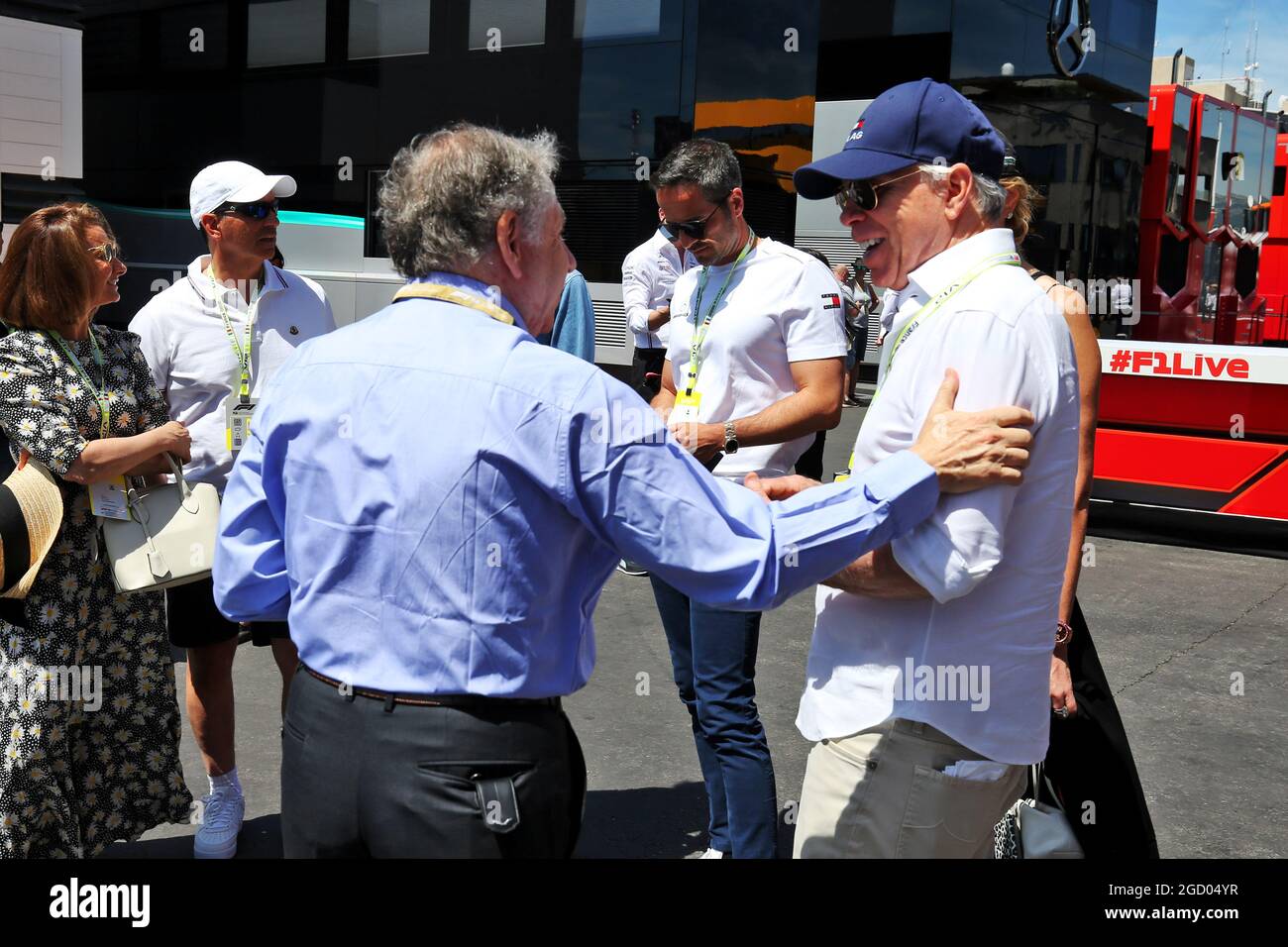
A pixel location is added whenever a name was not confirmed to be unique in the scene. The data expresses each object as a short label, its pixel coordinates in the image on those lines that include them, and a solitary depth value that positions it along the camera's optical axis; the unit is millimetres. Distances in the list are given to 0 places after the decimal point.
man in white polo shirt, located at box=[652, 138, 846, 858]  3268
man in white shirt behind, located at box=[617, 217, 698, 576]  9148
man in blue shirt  1655
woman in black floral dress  3289
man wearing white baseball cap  3756
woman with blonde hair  2730
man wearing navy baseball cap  1856
